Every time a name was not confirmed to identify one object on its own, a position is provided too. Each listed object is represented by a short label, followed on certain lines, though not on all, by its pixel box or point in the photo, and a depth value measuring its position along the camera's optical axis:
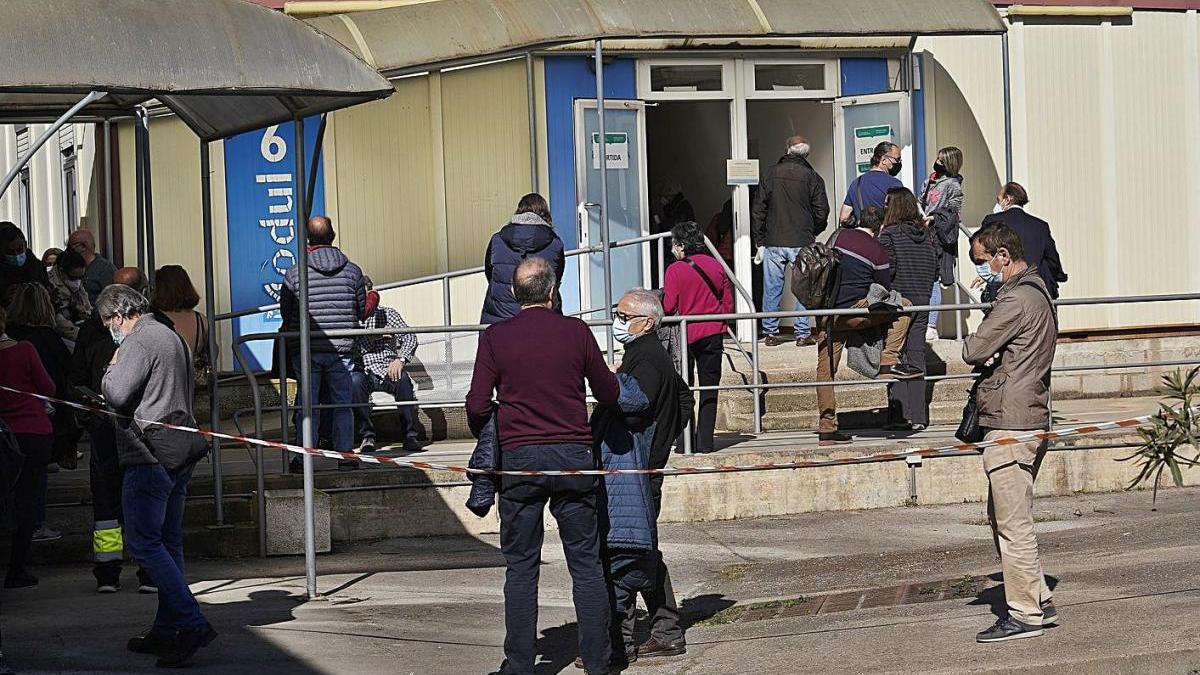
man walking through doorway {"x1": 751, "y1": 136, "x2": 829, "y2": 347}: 14.18
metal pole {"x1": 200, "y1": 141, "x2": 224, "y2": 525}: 10.54
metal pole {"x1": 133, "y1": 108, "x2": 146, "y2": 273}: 12.48
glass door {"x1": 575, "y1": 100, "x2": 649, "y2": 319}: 14.77
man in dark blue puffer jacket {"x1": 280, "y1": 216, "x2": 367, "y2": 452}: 11.38
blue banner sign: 14.86
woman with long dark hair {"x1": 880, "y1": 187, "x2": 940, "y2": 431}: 12.42
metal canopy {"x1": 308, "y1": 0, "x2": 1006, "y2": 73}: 13.84
